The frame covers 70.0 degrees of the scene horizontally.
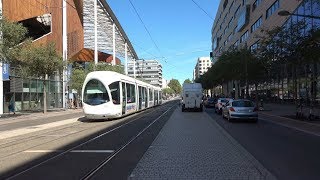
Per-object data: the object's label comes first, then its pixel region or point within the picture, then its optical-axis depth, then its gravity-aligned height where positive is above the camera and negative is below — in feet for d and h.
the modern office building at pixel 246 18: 93.65 +40.35
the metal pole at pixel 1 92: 70.36 +0.85
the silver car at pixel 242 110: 44.93 -3.59
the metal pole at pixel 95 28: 120.21 +34.73
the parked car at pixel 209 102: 96.93 -4.42
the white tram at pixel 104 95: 46.73 -0.31
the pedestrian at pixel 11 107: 76.72 -4.17
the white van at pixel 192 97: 71.68 -1.39
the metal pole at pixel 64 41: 102.37 +23.99
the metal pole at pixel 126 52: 166.91 +30.38
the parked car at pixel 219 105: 64.09 -3.68
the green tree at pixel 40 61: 71.09 +10.44
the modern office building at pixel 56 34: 82.22 +30.91
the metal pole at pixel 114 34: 142.31 +37.10
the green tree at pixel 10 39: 51.88 +12.94
